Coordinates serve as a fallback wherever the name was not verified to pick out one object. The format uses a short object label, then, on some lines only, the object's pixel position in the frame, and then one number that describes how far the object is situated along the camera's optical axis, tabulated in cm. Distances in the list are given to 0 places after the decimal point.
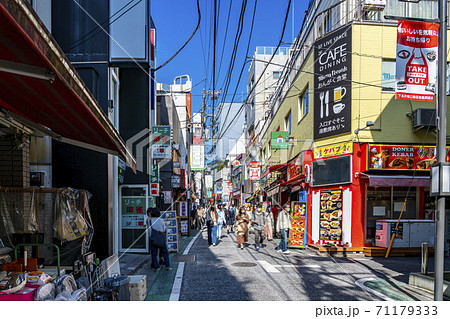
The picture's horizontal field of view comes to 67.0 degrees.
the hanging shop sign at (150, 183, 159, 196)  1384
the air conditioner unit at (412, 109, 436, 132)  1220
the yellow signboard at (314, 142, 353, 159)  1284
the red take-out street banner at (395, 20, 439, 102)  715
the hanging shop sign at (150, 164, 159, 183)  1417
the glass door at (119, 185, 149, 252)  1200
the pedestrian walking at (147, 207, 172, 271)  887
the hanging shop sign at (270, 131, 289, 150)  1777
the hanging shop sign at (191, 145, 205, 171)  3008
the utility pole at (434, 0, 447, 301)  519
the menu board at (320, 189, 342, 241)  1314
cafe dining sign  1302
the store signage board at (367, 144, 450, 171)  1243
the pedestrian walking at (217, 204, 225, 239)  1536
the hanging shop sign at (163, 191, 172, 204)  2152
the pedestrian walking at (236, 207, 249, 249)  1291
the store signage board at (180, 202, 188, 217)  1965
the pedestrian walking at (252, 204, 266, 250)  1292
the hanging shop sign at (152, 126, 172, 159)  1332
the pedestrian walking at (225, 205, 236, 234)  2144
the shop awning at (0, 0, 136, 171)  280
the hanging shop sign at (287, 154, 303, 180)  1576
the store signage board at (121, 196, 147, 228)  1205
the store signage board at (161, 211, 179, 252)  1212
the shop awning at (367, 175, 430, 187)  1173
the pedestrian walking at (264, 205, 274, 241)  1527
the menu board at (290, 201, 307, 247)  1341
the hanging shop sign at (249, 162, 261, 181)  2914
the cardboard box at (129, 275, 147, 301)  591
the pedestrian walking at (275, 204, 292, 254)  1208
